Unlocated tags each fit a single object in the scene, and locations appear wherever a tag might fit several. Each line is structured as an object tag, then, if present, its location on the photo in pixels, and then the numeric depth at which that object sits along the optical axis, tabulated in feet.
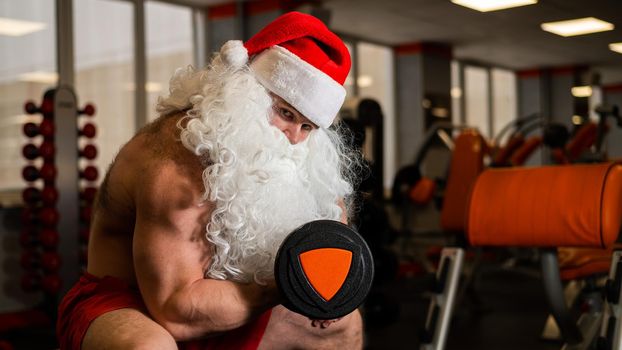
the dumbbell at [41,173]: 12.28
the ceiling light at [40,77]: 16.56
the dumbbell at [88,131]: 13.07
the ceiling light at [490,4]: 16.70
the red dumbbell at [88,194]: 13.55
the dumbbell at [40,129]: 12.24
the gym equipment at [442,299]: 7.34
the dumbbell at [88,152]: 13.19
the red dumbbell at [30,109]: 12.53
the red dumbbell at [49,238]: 12.25
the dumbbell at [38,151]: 12.31
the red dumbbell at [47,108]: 12.47
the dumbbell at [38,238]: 12.26
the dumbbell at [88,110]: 13.29
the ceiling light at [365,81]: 27.28
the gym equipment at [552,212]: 6.63
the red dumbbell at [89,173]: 13.29
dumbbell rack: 12.29
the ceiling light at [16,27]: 15.87
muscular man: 4.33
